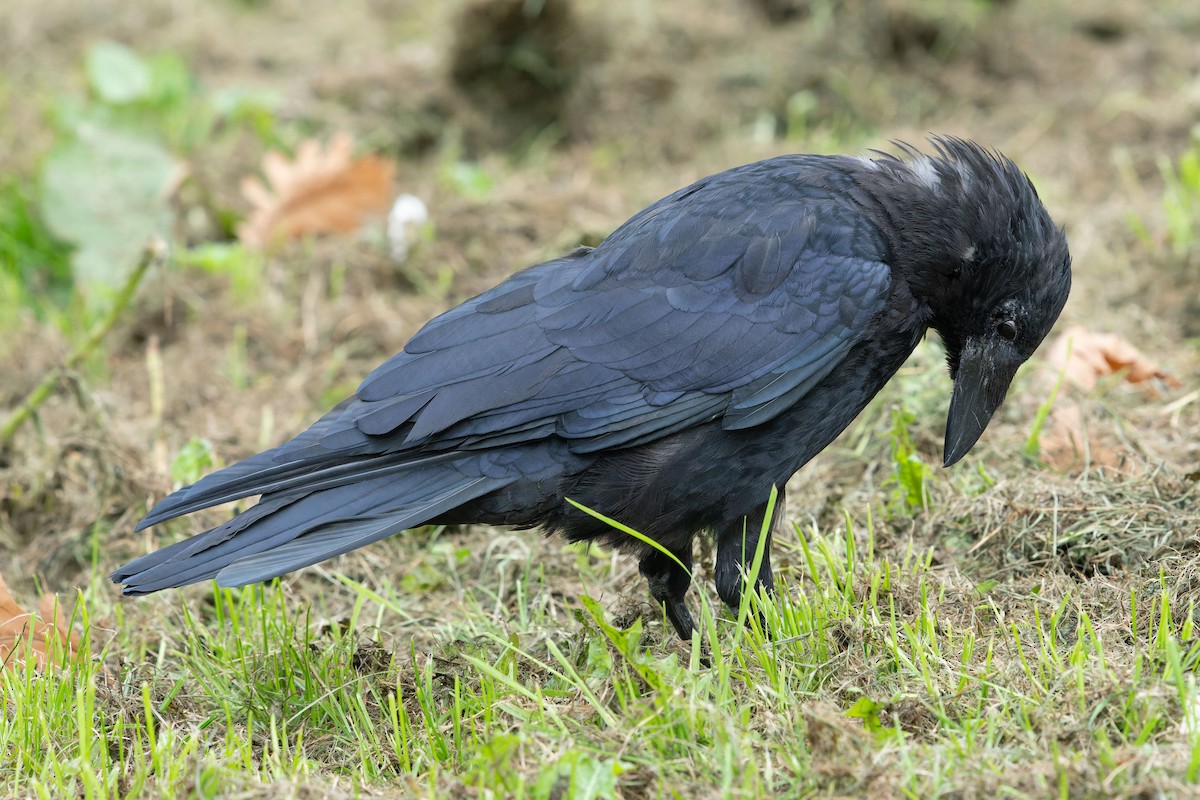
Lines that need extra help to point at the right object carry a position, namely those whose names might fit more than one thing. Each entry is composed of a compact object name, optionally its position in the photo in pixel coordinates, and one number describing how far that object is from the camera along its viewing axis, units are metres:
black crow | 6.67
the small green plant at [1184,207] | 10.91
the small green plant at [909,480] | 7.77
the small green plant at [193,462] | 8.70
